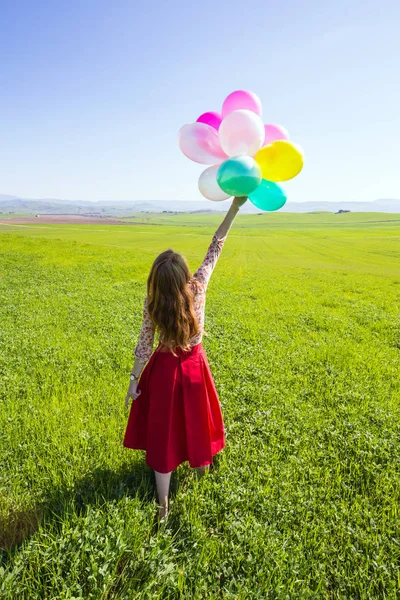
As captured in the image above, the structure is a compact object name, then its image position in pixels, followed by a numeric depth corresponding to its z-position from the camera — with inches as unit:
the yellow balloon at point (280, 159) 132.0
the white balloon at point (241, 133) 124.9
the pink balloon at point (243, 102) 137.6
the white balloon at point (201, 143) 140.0
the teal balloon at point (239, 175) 119.6
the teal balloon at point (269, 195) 143.4
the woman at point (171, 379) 107.3
